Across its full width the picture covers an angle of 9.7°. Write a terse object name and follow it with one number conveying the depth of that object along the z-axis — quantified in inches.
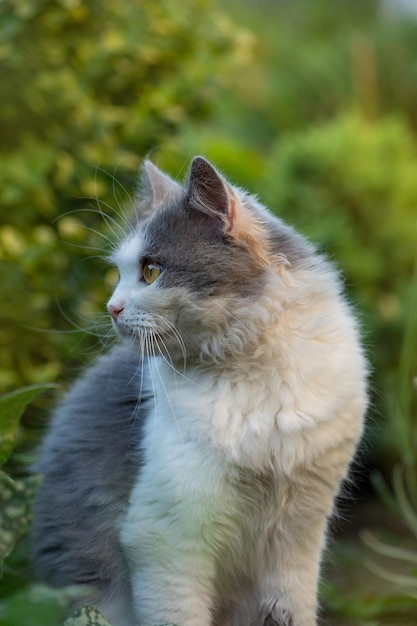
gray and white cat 68.8
